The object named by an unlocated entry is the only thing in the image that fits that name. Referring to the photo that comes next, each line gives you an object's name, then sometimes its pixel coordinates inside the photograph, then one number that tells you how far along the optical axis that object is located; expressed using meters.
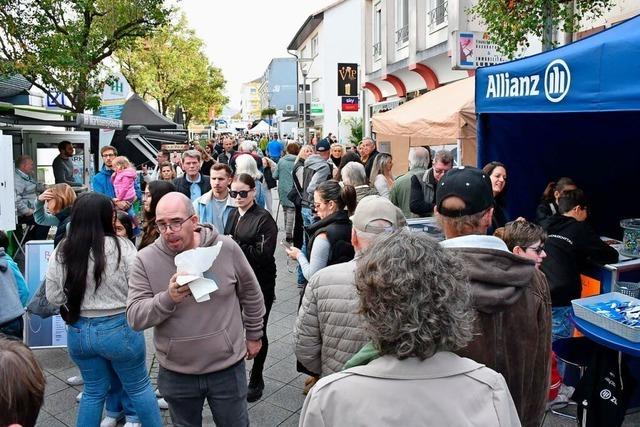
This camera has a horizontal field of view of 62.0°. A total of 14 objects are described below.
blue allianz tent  4.41
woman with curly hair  1.28
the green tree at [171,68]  33.31
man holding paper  2.70
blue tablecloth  3.02
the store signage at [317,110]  31.17
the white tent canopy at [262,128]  48.94
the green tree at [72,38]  10.91
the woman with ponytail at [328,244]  3.63
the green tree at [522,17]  6.04
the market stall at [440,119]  6.57
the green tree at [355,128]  23.64
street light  23.81
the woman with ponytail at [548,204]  5.35
